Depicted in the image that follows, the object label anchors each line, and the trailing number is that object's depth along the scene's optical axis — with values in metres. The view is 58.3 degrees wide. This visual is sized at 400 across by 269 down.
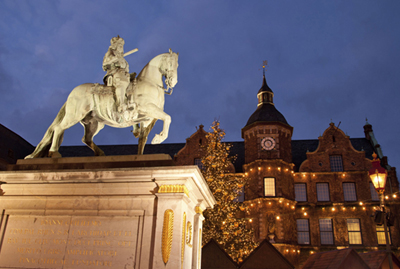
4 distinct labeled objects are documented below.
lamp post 9.16
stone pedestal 6.74
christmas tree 22.52
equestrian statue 8.42
